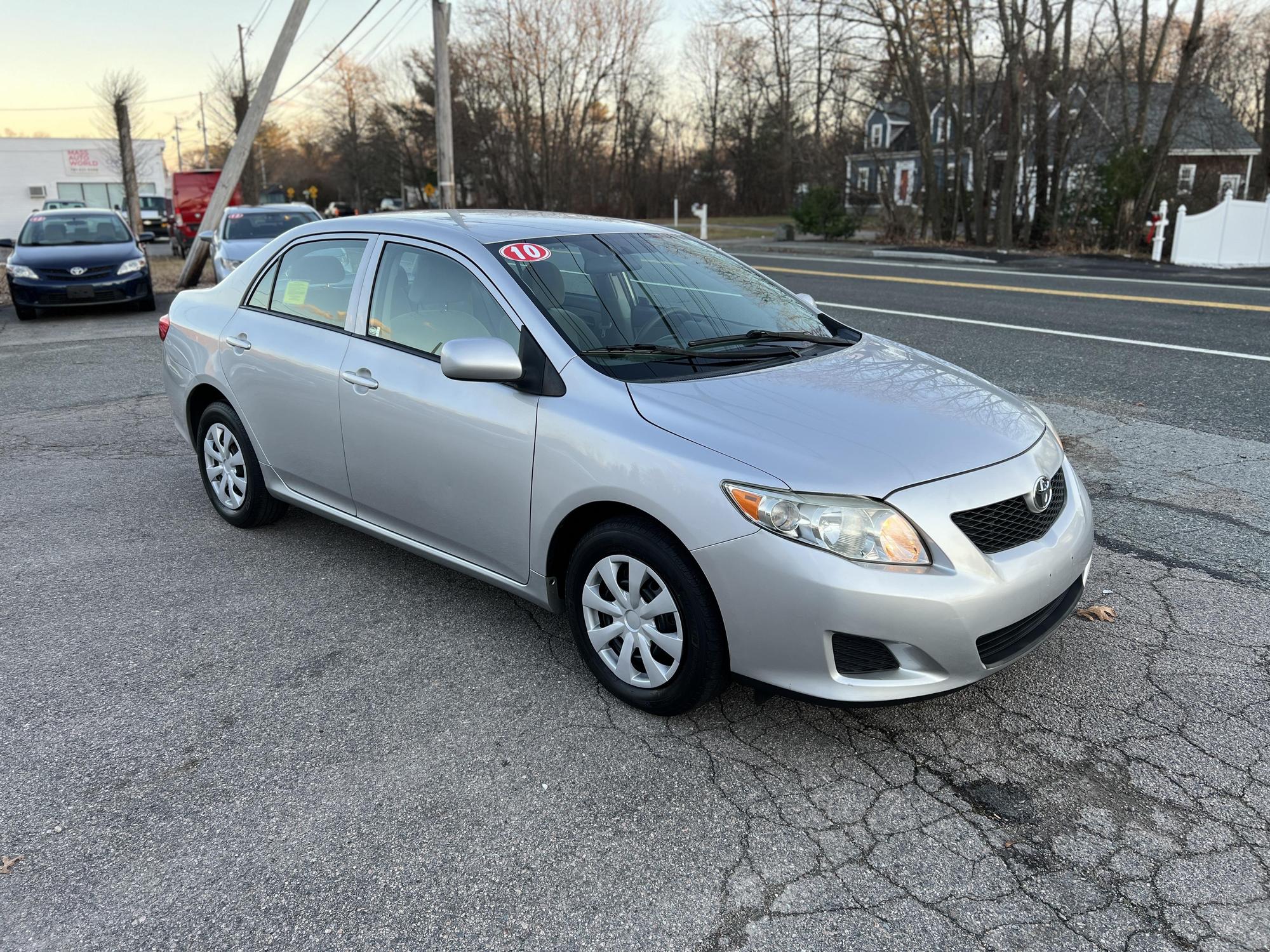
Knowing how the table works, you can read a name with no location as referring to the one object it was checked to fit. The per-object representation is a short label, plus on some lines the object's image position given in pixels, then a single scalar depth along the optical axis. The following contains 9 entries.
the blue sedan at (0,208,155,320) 13.75
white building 57.25
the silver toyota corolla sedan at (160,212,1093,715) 2.89
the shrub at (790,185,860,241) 30.14
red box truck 29.64
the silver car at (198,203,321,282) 14.23
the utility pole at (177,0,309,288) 17.59
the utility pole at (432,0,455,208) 21.68
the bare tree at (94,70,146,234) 31.87
